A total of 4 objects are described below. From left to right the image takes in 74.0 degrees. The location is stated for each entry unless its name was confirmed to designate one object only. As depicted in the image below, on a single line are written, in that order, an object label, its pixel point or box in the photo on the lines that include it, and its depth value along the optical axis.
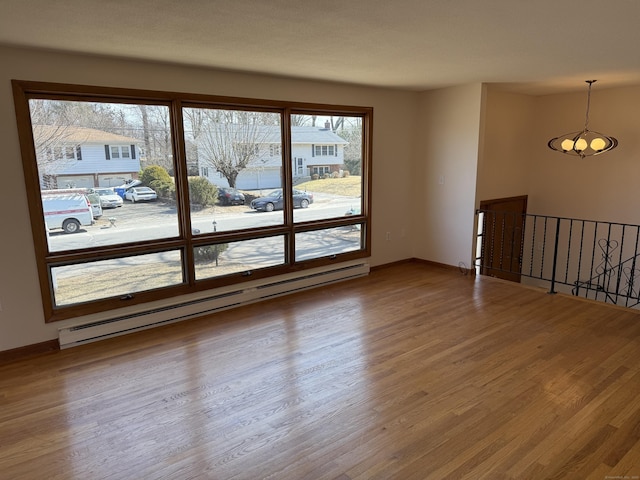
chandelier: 5.45
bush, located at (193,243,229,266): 4.36
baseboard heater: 3.76
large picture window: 3.54
